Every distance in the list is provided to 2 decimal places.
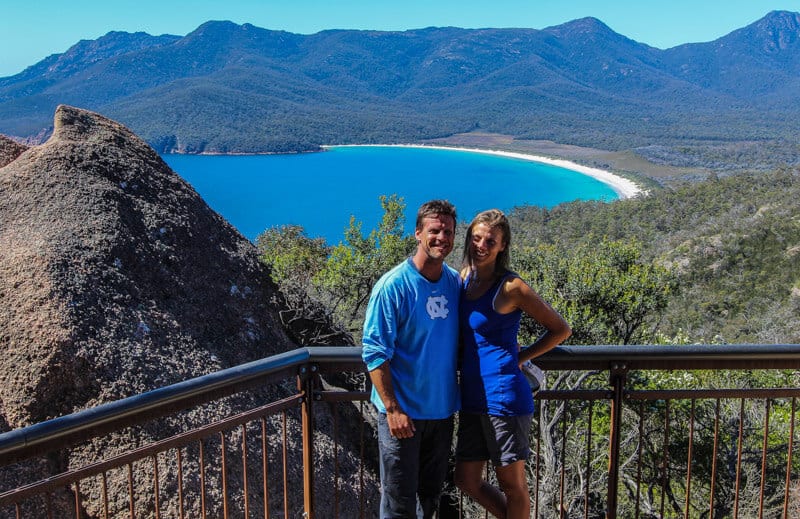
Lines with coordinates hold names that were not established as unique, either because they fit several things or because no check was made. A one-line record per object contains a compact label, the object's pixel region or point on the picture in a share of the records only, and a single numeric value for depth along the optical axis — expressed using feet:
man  8.19
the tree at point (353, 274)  44.27
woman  8.47
